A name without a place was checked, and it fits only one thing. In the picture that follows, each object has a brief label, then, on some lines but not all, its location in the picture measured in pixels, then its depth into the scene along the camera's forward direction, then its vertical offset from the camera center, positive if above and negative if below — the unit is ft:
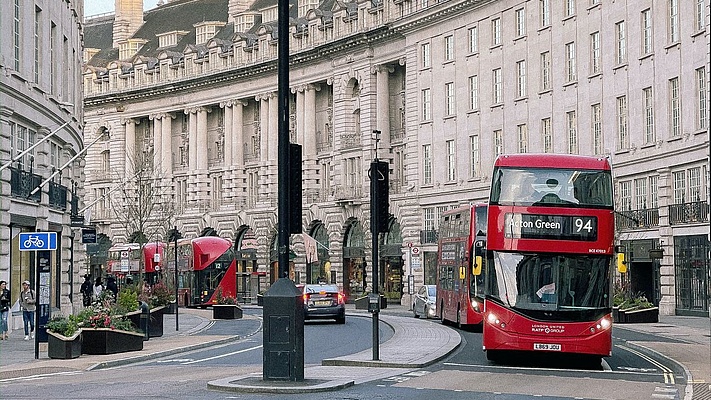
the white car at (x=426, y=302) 186.09 -5.77
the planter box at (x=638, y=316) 169.48 -7.06
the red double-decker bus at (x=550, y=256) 92.53 +0.16
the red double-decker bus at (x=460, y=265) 138.41 -0.58
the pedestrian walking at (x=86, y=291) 206.03 -4.35
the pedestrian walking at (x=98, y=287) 211.10 -3.84
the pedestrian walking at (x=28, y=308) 128.67 -4.20
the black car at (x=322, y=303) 171.94 -5.21
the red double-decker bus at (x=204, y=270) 248.73 -1.51
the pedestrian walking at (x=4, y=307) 129.41 -4.16
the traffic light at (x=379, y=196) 93.66 +4.33
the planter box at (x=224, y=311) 198.08 -7.07
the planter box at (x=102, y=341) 107.45 -6.09
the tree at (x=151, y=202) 359.66 +16.95
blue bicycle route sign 107.55 +1.70
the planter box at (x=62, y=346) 103.35 -6.19
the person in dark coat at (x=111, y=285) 204.29 -3.32
